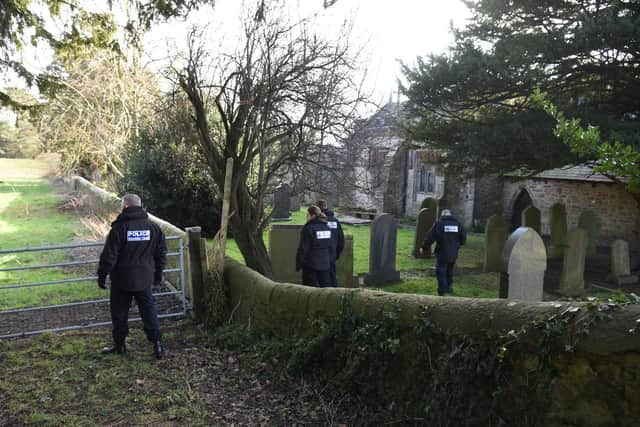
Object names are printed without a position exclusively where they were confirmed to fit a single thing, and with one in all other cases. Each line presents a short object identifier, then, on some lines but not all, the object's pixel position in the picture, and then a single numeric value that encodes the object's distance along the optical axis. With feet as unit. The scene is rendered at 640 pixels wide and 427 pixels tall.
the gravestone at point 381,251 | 37.50
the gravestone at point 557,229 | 49.21
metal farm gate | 23.89
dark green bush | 50.88
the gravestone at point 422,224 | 50.49
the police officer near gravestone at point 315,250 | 26.81
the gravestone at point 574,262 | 35.88
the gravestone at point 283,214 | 70.13
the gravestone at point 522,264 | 23.62
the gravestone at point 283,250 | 32.30
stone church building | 61.52
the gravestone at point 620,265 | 40.40
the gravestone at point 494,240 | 43.75
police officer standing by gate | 19.52
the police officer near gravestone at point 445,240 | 33.48
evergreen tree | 38.34
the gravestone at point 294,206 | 86.30
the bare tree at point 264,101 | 26.18
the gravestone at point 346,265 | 34.55
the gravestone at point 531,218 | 49.73
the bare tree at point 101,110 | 65.72
